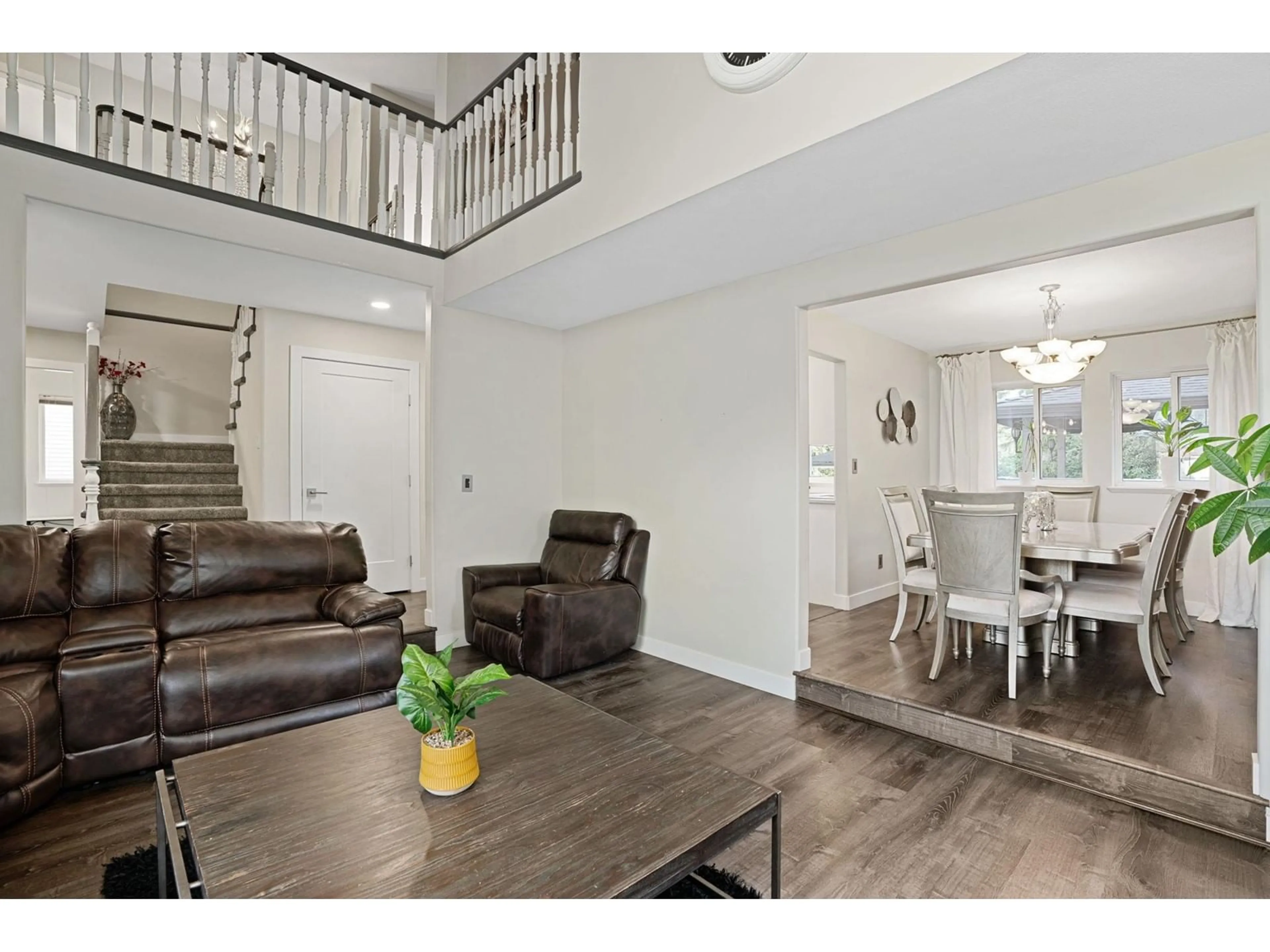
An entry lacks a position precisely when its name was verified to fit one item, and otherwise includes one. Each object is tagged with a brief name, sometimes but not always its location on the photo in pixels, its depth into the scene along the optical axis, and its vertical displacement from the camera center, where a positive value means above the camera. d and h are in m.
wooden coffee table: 1.12 -0.76
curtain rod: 4.79 +1.32
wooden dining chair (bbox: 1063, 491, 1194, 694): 2.94 -0.62
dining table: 3.15 -0.37
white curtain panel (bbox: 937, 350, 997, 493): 5.96 +0.54
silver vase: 5.43 +0.57
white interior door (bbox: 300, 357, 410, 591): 4.92 +0.20
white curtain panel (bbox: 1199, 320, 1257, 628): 4.29 +0.55
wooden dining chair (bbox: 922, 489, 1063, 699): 2.94 -0.47
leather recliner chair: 3.46 -0.75
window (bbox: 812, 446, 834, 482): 5.51 +0.16
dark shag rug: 1.61 -1.16
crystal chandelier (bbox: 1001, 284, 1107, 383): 4.09 +0.89
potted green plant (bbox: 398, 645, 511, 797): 1.40 -0.57
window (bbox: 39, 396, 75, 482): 5.75 +0.37
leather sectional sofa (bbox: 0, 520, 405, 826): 2.15 -0.70
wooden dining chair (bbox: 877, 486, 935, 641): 3.77 -0.49
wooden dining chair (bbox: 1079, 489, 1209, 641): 3.66 -0.65
